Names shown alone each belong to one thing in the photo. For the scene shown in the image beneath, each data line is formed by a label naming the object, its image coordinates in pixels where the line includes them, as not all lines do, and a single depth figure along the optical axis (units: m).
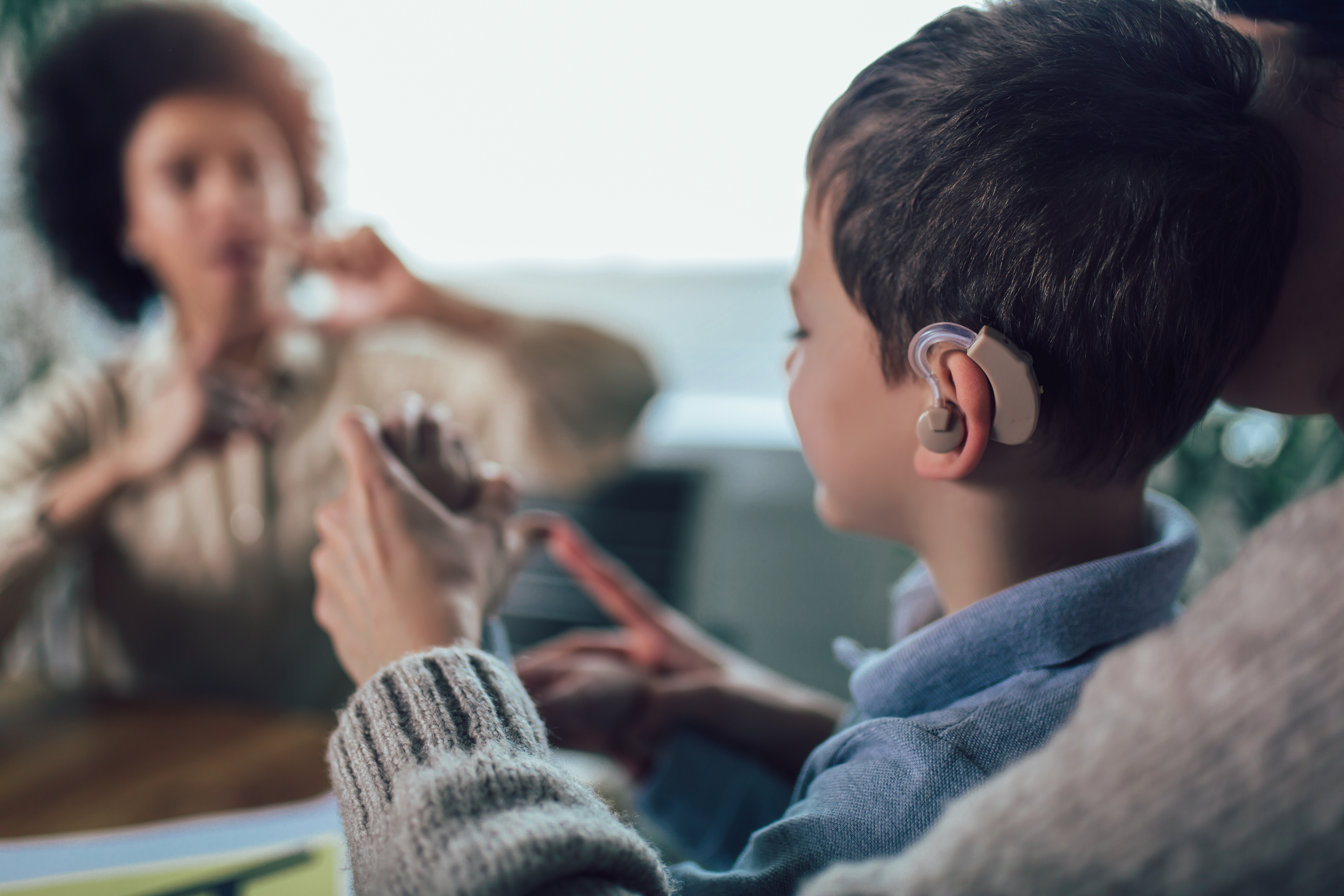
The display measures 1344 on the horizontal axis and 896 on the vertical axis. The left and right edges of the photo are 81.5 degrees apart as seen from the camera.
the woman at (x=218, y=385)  1.04
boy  0.35
